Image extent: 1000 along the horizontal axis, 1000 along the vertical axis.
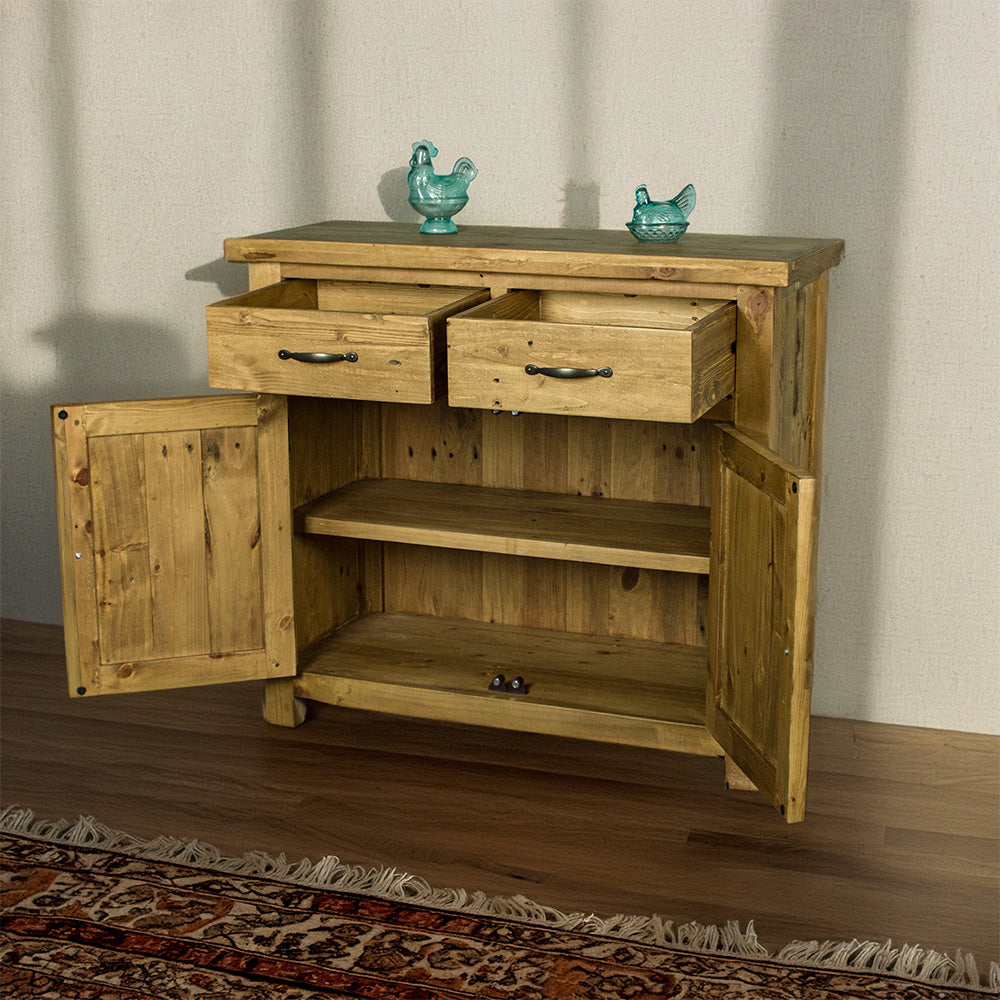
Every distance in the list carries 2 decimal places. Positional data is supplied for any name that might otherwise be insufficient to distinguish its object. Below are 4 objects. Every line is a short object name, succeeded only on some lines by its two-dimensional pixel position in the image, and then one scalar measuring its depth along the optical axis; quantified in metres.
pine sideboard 2.10
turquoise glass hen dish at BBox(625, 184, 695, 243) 2.40
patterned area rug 1.84
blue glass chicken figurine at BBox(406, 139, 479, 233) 2.58
